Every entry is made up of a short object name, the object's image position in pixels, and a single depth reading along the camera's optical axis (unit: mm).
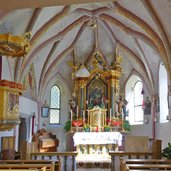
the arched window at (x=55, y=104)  19562
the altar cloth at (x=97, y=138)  16281
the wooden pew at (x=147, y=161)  7265
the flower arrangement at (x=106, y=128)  17247
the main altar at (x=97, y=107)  16406
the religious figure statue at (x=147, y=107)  17516
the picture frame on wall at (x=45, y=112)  18562
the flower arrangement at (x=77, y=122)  17656
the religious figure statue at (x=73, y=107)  18594
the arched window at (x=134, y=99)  18859
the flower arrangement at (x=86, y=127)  17297
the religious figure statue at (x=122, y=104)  18344
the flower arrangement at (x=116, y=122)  17542
